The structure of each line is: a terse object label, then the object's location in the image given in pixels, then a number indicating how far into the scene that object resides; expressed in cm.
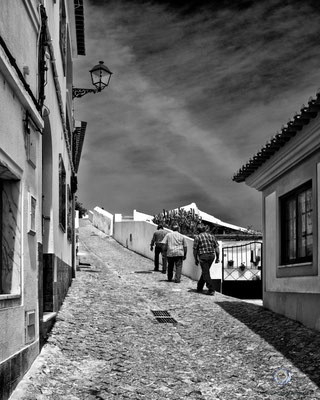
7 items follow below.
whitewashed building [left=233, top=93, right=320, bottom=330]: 950
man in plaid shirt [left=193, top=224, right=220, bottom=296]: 1463
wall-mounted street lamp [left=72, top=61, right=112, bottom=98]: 1513
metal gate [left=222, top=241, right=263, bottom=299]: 1973
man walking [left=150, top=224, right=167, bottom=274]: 2006
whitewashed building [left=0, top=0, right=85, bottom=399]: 587
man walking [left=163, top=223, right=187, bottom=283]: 1670
